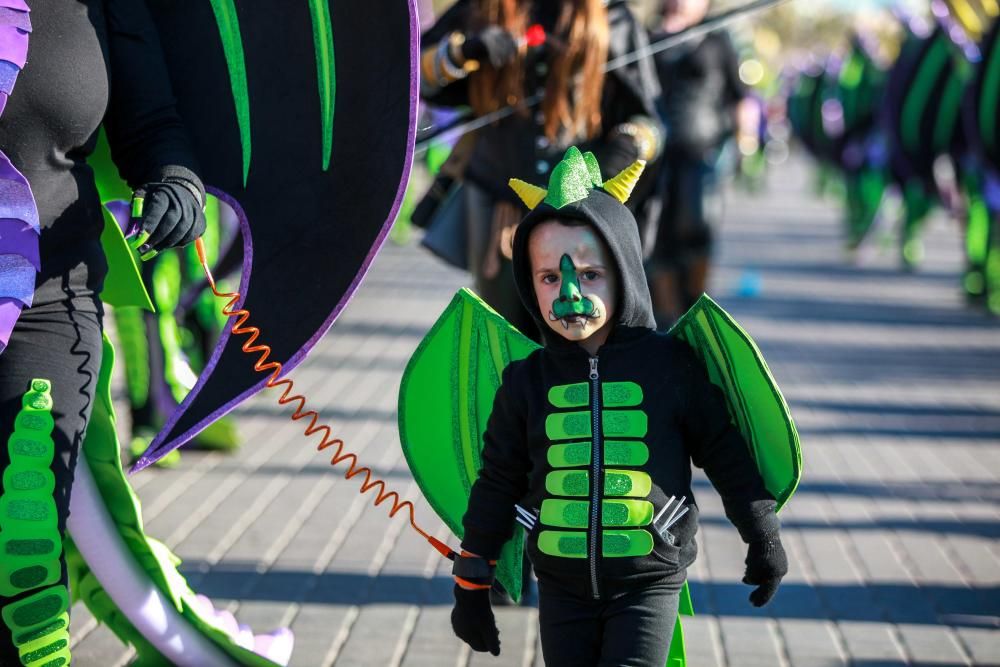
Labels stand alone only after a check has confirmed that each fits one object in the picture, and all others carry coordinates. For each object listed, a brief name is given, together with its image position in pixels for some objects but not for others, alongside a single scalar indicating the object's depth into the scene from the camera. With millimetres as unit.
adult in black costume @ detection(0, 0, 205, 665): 5203
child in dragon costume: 5172
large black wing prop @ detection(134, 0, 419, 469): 5883
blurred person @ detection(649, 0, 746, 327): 14172
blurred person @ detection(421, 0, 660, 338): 7734
